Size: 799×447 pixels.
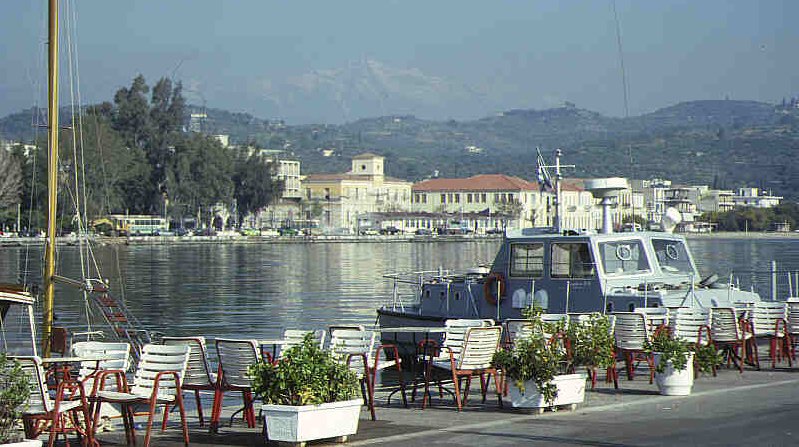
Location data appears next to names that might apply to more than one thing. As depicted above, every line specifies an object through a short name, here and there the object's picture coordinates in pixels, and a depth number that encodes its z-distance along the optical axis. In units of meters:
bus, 150.75
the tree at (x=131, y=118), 154.75
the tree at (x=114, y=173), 127.00
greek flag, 26.16
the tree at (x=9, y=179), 112.56
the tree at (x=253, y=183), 162.00
